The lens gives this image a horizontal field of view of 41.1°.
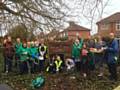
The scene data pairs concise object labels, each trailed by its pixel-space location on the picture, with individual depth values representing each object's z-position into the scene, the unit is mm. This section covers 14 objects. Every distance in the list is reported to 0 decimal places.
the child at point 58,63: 6632
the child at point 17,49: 6769
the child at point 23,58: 6718
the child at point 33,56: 6737
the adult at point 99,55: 6243
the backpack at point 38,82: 5825
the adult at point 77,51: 6473
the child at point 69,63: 6594
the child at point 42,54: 6753
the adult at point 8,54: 6841
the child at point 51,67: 6687
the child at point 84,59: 6391
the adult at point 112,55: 5886
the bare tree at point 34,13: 9178
